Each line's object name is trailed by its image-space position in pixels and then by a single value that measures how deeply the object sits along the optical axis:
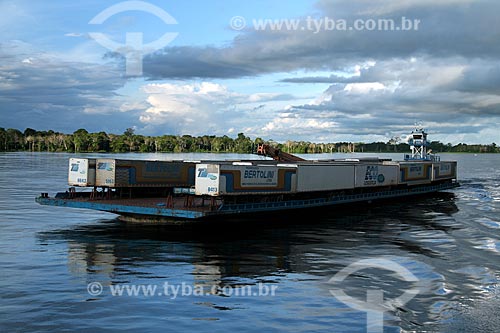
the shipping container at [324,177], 39.12
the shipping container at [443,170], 65.60
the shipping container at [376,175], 47.22
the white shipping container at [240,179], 31.81
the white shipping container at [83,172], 36.62
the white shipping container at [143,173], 36.78
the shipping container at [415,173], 55.75
